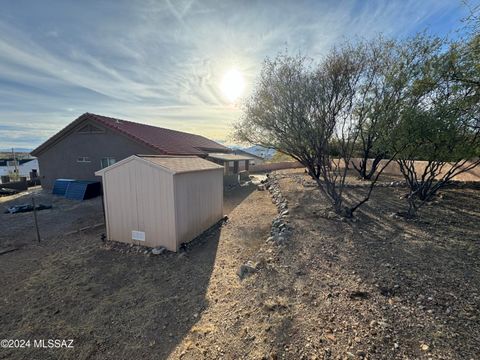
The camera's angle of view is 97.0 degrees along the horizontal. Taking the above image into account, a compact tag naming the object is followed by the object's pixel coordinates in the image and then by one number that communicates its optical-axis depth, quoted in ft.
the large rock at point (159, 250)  17.63
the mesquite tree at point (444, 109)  16.85
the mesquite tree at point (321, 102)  20.88
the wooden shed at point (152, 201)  17.78
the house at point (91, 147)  42.73
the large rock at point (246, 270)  13.56
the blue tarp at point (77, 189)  39.29
